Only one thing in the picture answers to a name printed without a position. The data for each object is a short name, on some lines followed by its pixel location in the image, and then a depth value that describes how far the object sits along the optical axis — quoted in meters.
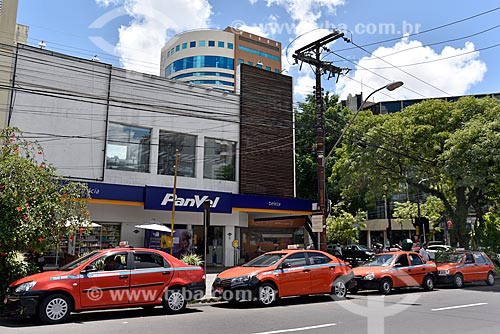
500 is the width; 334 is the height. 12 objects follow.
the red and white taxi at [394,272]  14.62
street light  15.69
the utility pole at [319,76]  15.99
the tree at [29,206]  10.38
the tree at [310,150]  37.53
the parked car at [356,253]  32.62
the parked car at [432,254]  20.23
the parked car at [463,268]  17.11
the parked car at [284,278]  11.61
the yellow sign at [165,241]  18.10
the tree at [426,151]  19.80
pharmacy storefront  19.12
